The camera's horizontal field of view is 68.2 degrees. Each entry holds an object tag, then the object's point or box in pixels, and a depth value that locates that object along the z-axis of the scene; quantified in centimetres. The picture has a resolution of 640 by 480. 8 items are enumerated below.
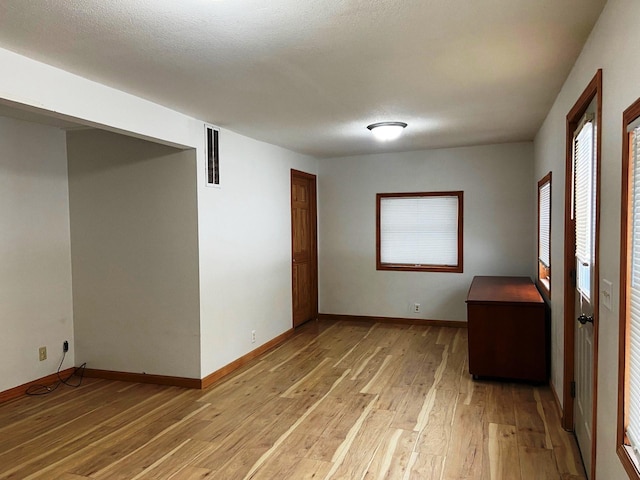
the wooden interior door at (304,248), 628
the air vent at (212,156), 433
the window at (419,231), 631
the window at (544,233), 416
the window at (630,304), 159
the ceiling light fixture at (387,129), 443
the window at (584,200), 251
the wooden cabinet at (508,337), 411
